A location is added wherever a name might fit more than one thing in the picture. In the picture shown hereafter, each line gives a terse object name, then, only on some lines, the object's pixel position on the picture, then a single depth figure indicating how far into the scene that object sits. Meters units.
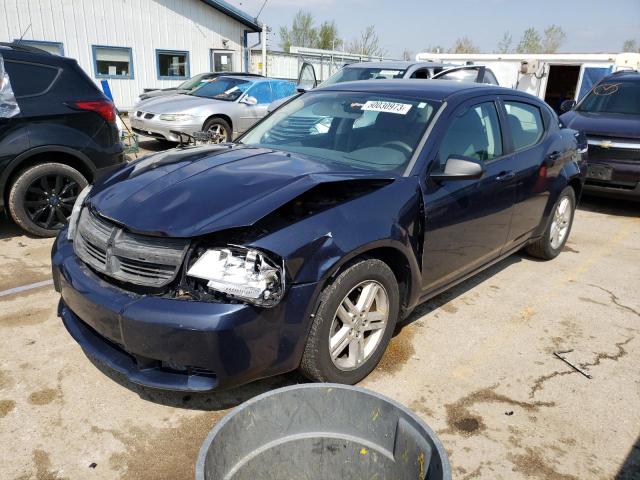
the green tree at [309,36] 41.19
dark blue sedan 2.34
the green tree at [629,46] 48.36
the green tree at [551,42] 43.75
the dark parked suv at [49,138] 4.80
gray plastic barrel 1.67
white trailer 13.92
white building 14.12
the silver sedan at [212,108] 9.59
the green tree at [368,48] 41.41
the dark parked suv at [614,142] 6.77
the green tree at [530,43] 43.97
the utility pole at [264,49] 18.69
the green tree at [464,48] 48.44
